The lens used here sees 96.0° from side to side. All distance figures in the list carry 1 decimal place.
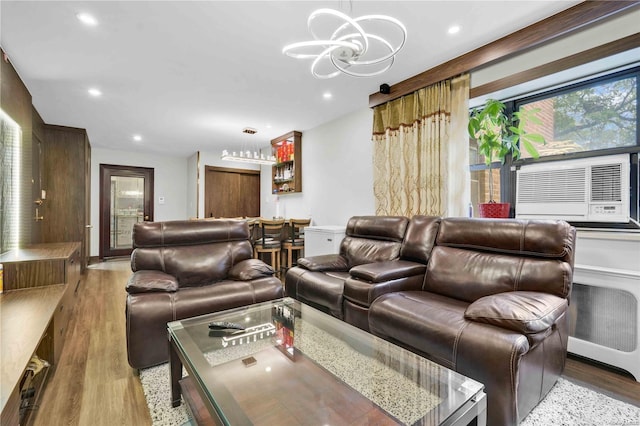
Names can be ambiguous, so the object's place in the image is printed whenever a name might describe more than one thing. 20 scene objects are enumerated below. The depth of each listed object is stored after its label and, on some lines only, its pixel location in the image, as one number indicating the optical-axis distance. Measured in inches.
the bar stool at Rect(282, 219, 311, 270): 186.6
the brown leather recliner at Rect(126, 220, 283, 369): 76.0
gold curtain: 119.3
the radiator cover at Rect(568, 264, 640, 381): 74.6
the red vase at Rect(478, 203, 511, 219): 101.3
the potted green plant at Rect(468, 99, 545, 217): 98.9
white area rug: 58.7
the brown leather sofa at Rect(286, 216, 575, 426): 53.8
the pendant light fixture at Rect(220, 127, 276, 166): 208.5
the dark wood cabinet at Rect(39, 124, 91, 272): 185.3
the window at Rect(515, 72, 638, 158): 87.8
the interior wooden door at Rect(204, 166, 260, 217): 273.6
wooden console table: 45.7
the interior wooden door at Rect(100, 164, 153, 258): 259.6
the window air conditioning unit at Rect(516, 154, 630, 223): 86.0
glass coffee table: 42.8
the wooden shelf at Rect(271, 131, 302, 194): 218.8
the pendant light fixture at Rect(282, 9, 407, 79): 66.9
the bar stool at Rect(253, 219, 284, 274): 177.8
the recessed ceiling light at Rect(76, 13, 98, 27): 85.7
